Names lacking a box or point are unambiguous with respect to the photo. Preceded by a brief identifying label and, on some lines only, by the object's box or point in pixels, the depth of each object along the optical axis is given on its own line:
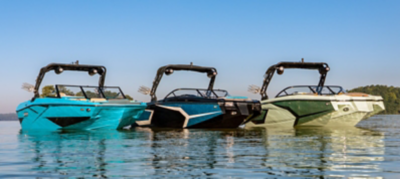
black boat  25.02
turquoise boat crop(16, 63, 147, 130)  23.56
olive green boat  27.75
